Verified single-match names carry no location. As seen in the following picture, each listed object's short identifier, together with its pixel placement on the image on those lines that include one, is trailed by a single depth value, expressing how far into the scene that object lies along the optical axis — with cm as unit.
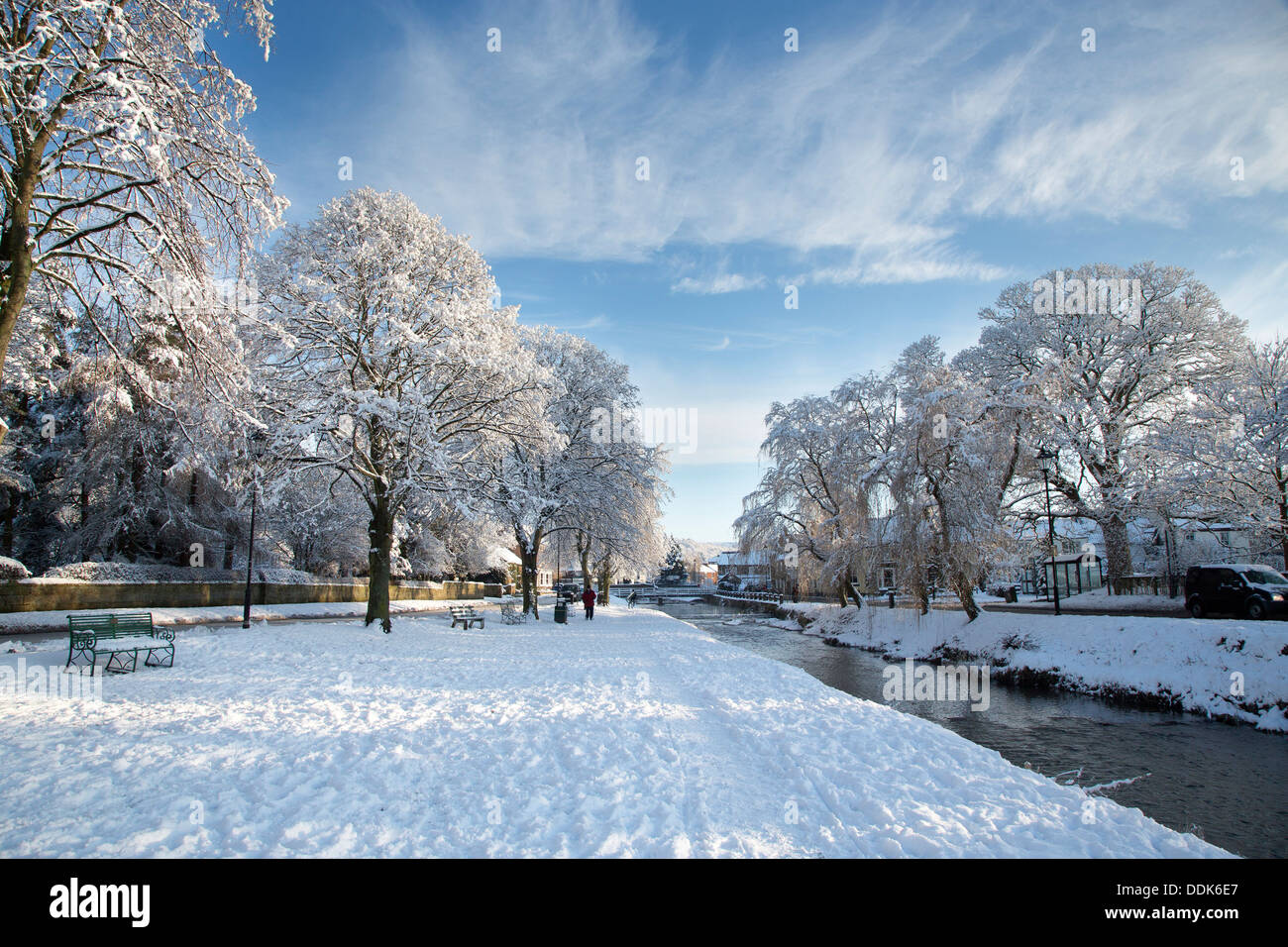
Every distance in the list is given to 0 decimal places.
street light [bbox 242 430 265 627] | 1563
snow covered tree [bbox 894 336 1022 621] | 2095
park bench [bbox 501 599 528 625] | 2443
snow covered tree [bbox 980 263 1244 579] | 2444
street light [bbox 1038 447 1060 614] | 2041
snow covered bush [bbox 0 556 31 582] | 1900
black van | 1591
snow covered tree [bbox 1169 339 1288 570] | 1828
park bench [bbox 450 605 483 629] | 2166
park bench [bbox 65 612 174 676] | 976
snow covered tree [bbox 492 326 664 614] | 2706
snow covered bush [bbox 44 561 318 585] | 2108
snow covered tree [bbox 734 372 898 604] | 2659
